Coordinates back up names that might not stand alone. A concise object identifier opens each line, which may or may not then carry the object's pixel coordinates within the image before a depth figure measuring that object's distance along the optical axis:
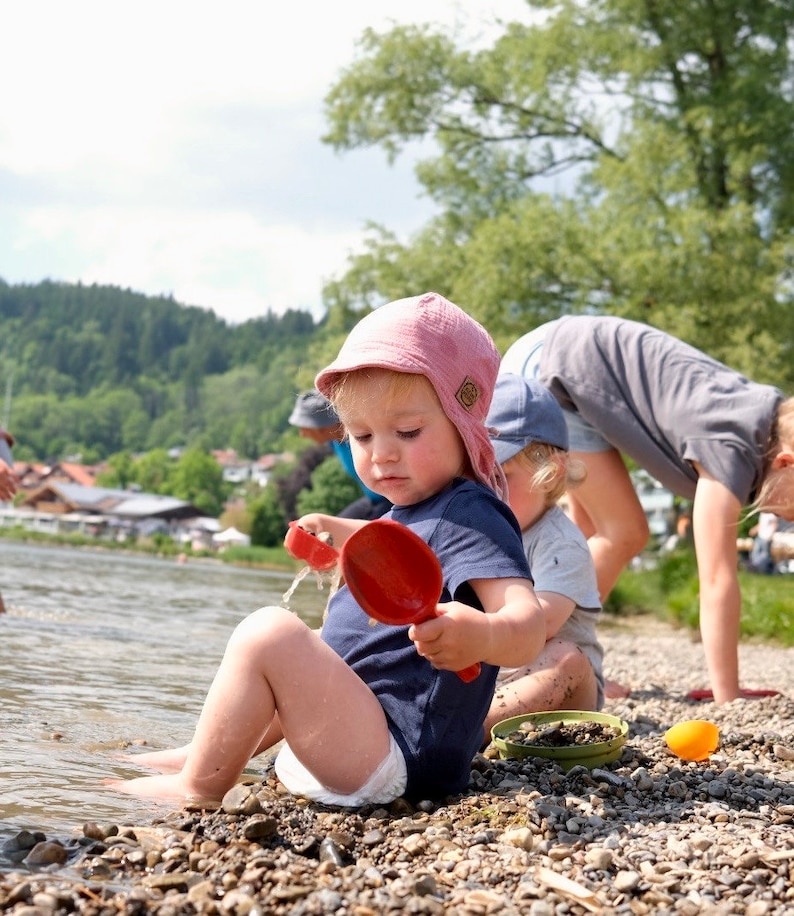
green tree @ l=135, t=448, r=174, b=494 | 118.00
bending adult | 4.24
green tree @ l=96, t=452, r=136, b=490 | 116.94
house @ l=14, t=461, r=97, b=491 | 100.69
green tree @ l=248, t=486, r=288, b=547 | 69.38
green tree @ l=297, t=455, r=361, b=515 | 48.91
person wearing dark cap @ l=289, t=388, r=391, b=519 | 7.12
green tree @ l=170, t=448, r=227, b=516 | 112.50
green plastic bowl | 2.89
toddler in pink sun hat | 2.40
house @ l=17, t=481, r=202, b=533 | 88.81
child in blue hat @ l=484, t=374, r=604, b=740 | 3.45
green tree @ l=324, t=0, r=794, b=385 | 16.77
